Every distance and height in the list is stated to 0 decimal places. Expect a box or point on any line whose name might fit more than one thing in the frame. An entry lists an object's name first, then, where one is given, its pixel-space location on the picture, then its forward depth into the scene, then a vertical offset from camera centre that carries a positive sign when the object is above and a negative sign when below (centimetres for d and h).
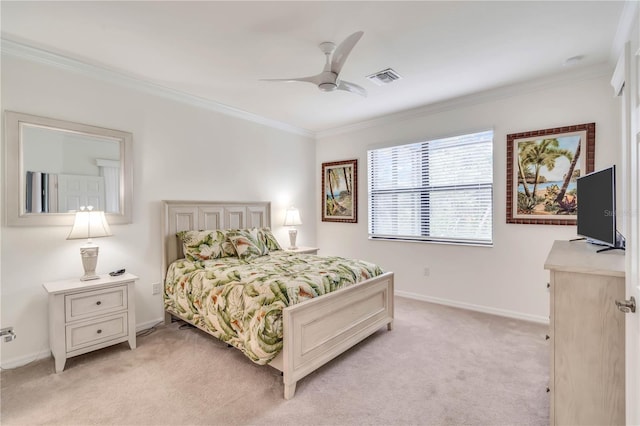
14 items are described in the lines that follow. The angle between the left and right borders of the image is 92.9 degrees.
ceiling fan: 218 +109
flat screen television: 178 +0
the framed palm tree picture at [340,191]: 495 +32
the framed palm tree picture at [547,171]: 306 +40
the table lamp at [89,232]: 259 -17
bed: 211 -79
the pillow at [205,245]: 328 -38
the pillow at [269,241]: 395 -39
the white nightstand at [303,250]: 426 -57
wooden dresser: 135 -62
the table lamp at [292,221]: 462 -16
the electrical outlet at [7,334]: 190 -84
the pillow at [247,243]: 345 -38
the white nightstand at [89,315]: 237 -85
